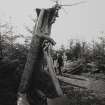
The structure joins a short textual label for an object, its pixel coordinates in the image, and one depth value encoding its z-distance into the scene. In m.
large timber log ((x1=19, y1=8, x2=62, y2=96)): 6.03
